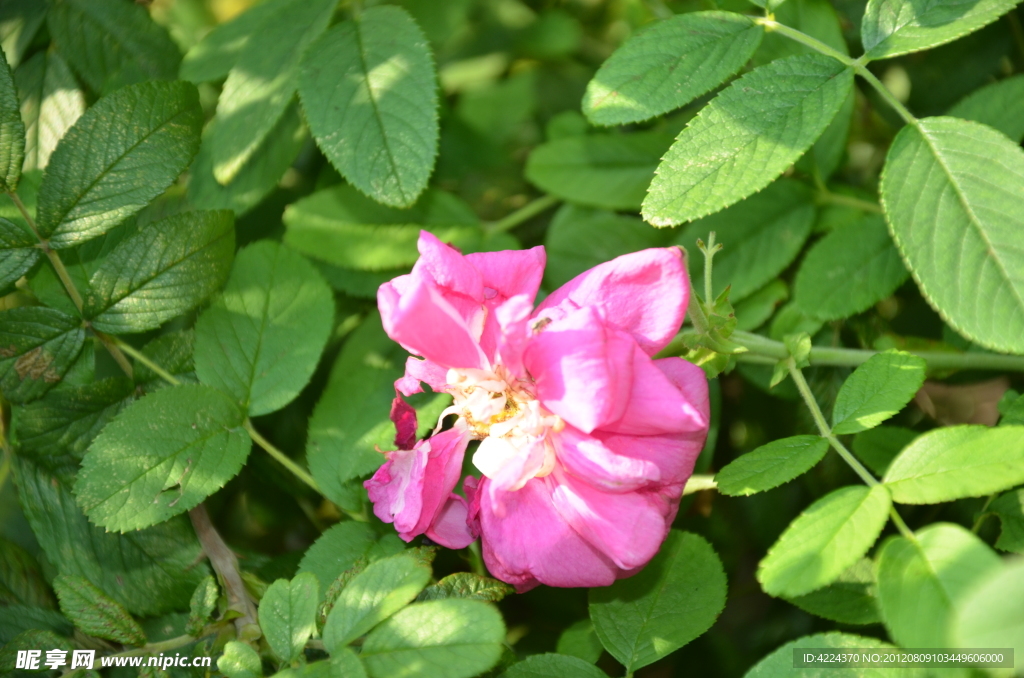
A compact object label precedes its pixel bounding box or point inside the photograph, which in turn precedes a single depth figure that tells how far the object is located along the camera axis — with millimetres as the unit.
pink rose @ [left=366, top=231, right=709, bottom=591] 567
